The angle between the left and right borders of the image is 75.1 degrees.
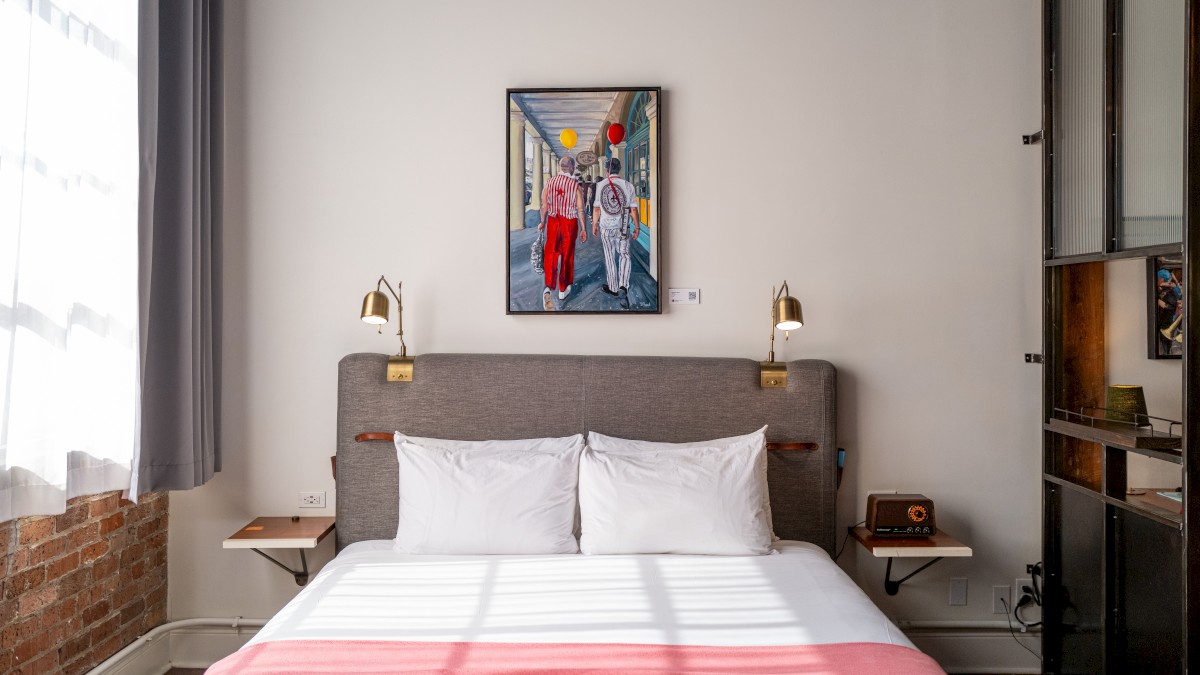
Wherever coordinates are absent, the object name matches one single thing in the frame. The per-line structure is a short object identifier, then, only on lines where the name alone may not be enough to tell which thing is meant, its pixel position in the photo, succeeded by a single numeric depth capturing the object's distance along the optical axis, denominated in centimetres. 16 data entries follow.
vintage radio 271
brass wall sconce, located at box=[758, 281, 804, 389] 267
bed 174
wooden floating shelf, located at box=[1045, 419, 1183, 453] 216
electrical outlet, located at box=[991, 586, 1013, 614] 294
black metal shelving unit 201
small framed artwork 240
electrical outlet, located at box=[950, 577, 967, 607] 293
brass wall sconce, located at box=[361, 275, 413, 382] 263
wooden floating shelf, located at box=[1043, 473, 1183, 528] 209
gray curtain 241
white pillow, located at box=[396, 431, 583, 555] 248
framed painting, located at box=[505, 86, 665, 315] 288
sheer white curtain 191
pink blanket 167
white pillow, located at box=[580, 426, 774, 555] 246
